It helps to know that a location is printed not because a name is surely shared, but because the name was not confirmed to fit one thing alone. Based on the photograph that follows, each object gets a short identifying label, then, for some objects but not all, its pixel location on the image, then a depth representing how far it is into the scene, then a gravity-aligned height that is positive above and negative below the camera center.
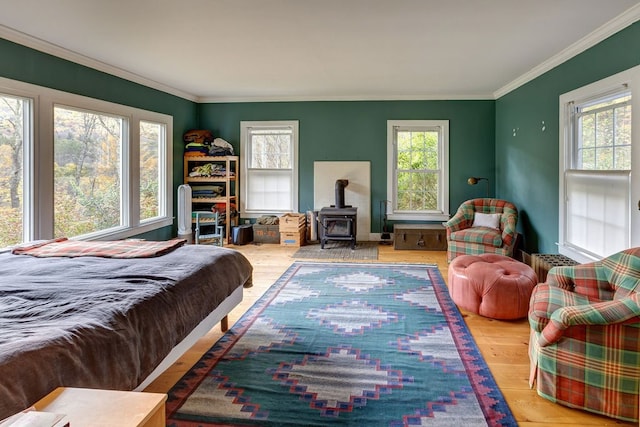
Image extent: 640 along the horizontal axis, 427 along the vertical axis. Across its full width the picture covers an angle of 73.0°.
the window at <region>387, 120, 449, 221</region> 7.29 +0.56
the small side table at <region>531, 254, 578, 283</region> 4.21 -0.58
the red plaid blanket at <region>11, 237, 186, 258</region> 2.90 -0.32
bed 1.40 -0.46
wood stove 6.77 -0.32
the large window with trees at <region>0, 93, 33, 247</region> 3.84 +0.36
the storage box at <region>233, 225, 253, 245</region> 7.14 -0.52
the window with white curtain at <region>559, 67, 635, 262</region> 3.64 +0.32
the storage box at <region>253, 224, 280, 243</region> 7.27 -0.50
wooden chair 6.51 -0.35
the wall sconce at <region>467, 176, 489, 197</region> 6.64 +0.37
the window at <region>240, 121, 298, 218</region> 7.56 +0.58
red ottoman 3.49 -0.69
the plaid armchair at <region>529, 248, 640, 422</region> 2.10 -0.75
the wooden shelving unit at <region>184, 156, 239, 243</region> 7.16 +0.35
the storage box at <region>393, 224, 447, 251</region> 6.68 -0.53
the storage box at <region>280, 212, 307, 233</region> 7.00 -0.31
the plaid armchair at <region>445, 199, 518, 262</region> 5.38 -0.36
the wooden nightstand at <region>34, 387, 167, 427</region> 1.07 -0.53
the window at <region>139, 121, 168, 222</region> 6.03 +0.48
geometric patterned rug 2.19 -1.03
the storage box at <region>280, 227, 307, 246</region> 7.01 -0.56
